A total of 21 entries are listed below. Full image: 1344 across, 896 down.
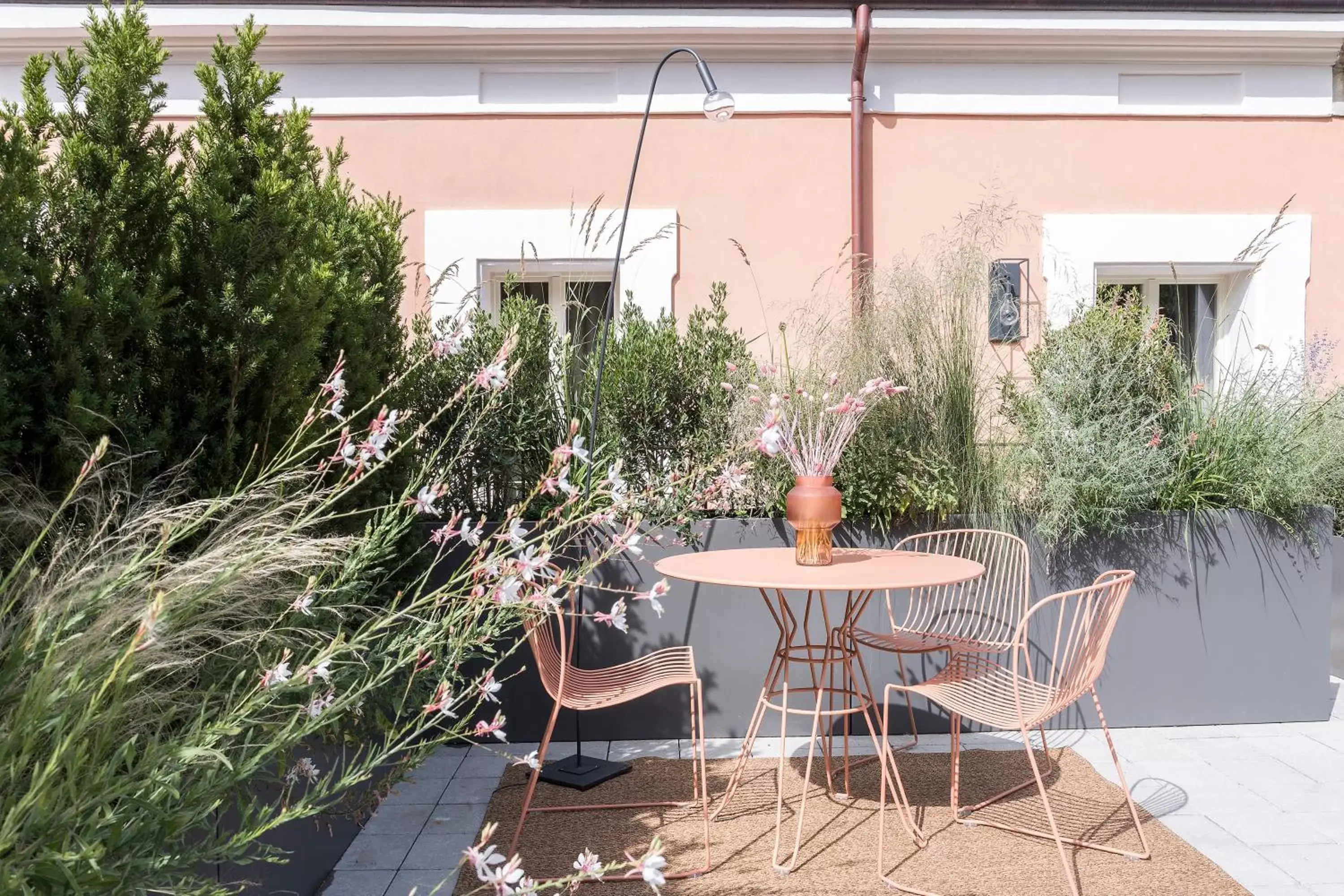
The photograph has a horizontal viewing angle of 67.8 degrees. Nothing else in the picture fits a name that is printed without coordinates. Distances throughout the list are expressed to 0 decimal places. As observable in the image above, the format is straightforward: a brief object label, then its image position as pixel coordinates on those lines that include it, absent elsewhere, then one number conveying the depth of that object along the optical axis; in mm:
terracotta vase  3283
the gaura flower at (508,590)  1904
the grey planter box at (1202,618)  4207
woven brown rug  2752
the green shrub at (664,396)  4199
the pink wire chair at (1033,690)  2754
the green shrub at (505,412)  4094
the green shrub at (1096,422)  4098
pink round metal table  2887
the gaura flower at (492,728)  2188
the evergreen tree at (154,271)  2209
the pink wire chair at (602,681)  3035
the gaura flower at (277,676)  1631
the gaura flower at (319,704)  1750
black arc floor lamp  3533
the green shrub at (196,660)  1360
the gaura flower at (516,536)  2039
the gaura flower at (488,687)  2170
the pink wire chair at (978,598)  4016
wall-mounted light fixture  5133
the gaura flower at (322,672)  1625
